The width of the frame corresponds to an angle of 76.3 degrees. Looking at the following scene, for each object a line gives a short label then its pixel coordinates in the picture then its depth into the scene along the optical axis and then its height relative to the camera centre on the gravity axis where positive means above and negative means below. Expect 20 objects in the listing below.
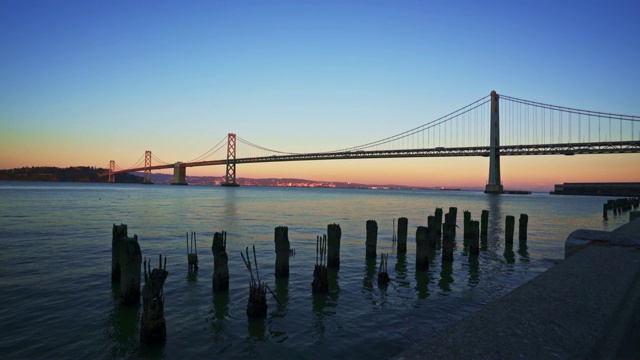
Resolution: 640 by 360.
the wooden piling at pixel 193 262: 8.57 -1.65
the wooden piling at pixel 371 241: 9.77 -1.36
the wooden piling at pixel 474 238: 10.95 -1.39
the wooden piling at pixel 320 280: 6.88 -1.62
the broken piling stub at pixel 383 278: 7.67 -1.75
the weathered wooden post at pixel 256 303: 5.59 -1.63
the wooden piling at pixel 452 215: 11.48 -0.83
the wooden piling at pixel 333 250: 8.78 -1.41
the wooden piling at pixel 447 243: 10.07 -1.40
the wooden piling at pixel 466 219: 13.75 -1.10
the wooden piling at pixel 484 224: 15.03 -1.37
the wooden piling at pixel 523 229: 14.22 -1.46
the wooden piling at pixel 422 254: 8.71 -1.48
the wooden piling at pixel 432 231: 12.16 -1.41
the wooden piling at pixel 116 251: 7.24 -1.24
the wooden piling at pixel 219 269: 6.77 -1.42
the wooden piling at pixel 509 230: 13.16 -1.39
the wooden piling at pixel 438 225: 13.47 -1.29
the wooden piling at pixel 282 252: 7.49 -1.29
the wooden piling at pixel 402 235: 10.97 -1.34
